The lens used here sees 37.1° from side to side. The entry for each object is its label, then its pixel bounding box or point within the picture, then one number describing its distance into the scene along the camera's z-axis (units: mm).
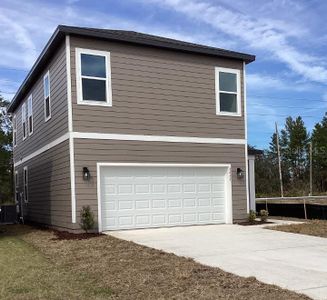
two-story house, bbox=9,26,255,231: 14266
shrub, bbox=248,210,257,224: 16562
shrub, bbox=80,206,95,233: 13758
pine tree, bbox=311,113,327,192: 64438
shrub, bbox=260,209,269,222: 16688
